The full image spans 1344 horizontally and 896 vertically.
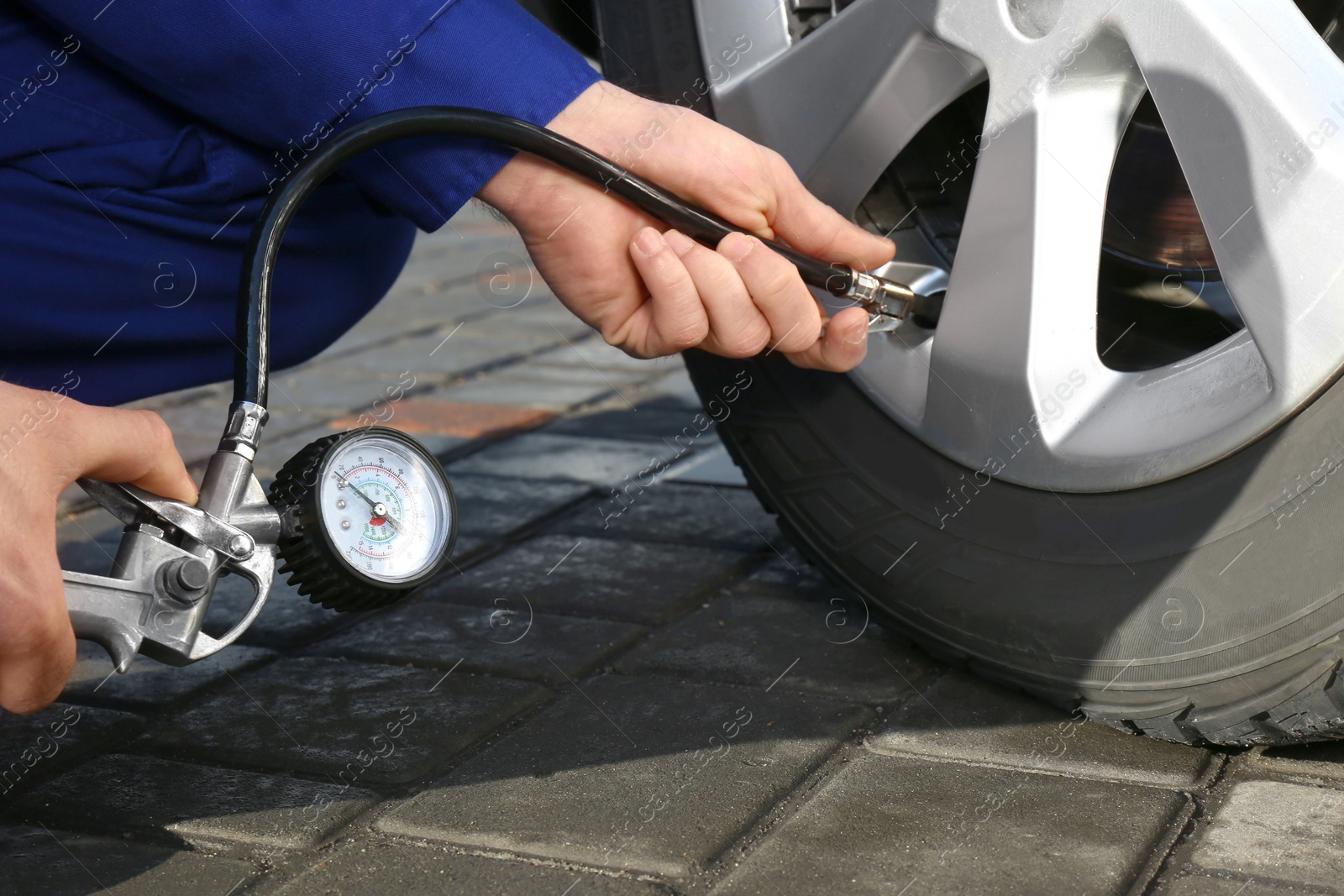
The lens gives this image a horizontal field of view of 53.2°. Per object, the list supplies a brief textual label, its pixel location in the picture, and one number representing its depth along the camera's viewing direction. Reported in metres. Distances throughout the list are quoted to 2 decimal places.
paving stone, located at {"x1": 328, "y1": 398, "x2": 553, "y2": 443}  2.68
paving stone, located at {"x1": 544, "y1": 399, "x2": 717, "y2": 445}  2.62
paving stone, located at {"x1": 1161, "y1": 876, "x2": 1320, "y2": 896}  1.08
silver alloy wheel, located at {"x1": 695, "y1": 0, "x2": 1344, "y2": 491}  1.27
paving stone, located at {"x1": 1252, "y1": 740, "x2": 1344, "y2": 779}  1.28
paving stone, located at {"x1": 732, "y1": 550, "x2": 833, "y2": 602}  1.80
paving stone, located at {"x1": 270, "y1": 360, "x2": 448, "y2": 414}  2.84
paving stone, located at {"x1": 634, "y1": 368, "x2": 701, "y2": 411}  2.82
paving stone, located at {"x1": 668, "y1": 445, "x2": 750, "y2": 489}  2.29
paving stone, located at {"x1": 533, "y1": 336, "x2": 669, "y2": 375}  3.11
